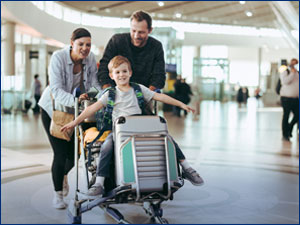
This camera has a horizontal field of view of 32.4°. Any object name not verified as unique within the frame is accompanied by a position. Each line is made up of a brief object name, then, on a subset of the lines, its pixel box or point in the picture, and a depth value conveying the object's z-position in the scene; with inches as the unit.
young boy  136.1
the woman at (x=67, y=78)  144.3
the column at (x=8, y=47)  1031.0
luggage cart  131.2
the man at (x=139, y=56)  142.9
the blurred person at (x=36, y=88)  789.2
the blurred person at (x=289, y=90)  414.3
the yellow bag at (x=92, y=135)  145.3
